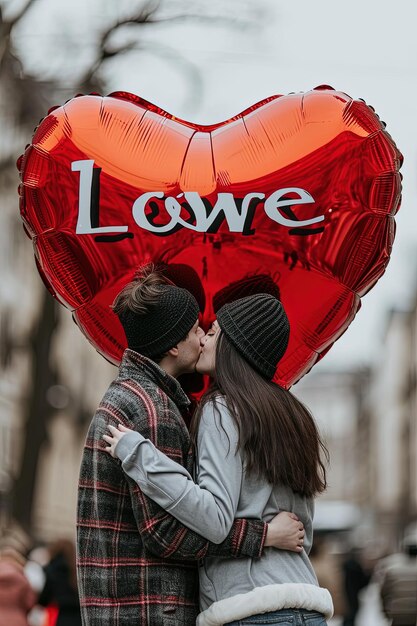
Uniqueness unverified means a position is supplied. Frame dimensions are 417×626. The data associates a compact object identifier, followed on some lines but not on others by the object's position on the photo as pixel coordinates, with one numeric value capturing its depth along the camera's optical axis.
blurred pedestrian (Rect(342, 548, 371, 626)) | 18.67
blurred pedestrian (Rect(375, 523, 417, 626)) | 10.65
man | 3.62
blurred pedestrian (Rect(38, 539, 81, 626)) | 9.31
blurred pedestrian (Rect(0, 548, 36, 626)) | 7.66
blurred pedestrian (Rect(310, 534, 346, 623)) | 11.76
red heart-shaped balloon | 4.48
